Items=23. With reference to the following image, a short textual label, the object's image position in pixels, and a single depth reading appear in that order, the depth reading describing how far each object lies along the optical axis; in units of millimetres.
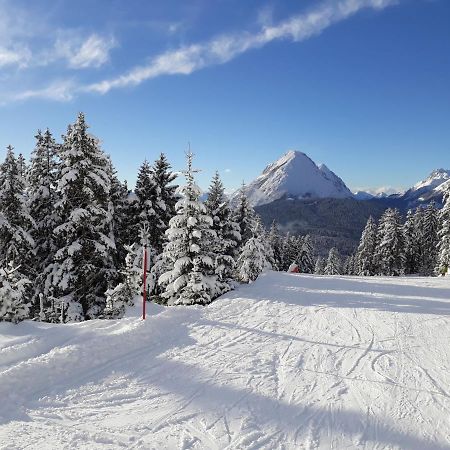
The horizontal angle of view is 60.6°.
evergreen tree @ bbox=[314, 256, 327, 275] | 79925
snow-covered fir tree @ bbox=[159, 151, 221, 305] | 18219
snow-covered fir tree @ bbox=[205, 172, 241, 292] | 25338
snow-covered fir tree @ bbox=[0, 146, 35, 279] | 21172
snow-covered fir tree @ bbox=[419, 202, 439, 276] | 58669
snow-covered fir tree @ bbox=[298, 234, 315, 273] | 70125
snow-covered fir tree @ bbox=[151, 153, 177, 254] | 26922
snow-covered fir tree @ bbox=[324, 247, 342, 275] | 70938
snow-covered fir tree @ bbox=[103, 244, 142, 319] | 15078
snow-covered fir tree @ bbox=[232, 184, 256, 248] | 30562
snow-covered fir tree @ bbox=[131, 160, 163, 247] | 26562
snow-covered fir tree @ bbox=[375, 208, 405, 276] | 51219
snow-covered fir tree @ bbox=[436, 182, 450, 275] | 33459
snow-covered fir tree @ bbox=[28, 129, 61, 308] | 23547
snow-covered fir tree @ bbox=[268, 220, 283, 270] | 66719
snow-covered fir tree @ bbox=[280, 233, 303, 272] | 71312
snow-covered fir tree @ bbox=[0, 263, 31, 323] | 10484
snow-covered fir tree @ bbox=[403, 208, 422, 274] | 60031
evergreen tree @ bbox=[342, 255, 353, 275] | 88600
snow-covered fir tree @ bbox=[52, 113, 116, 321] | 19938
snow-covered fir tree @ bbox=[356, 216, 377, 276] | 58406
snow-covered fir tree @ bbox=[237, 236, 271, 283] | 25141
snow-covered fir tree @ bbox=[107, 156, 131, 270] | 27062
